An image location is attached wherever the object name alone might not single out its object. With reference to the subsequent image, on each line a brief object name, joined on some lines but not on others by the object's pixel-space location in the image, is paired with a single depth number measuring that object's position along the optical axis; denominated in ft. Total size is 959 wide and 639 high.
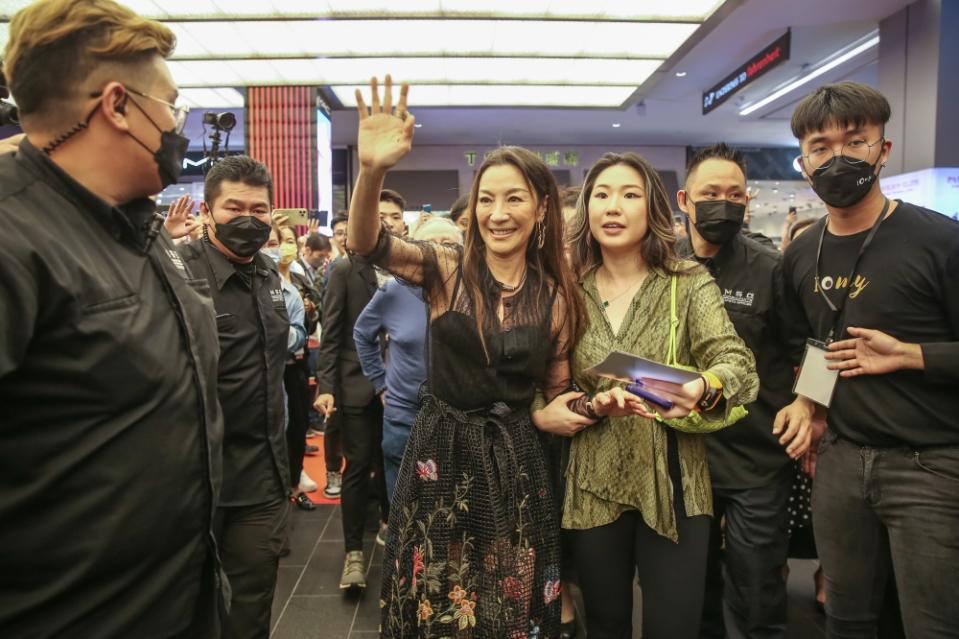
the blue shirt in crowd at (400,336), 8.20
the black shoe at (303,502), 13.31
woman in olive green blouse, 5.19
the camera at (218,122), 11.52
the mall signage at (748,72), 23.52
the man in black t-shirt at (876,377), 5.16
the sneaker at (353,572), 9.61
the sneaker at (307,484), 14.34
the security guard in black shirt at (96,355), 2.90
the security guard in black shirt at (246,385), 6.16
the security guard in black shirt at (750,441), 6.43
